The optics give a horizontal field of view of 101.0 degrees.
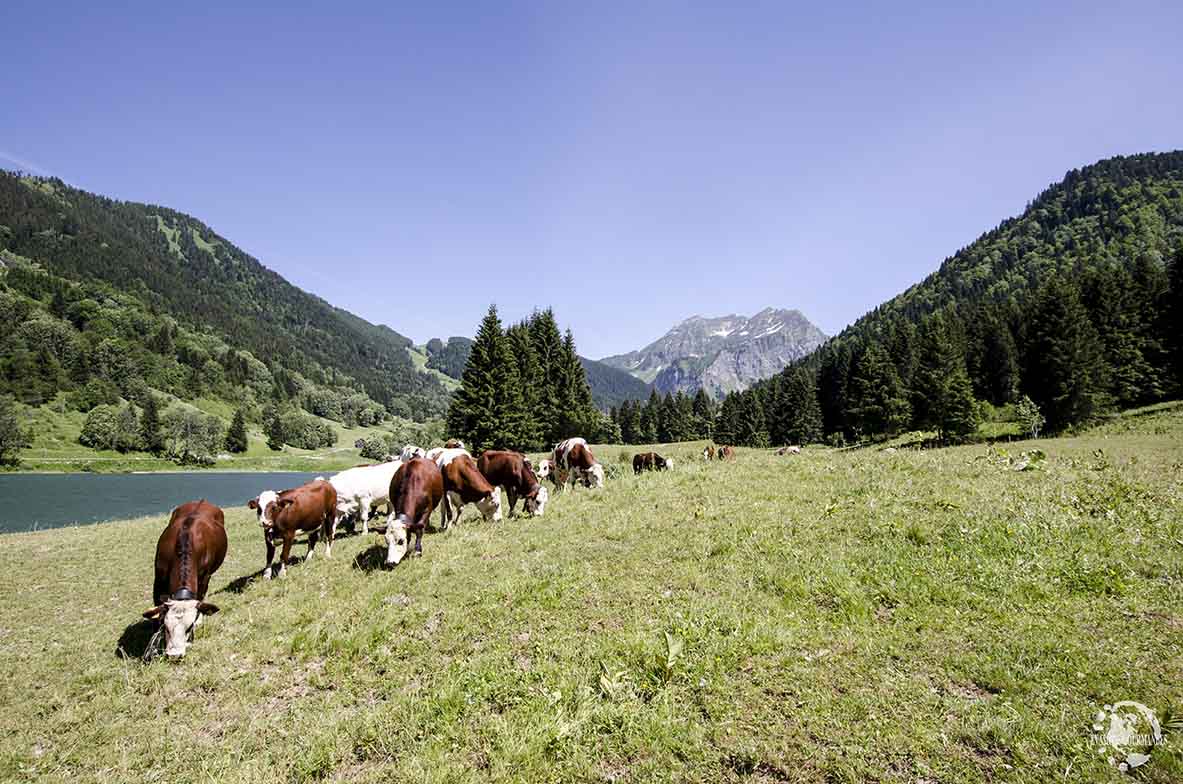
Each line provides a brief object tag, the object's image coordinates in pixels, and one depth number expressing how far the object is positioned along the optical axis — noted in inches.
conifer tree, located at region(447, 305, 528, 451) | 1877.5
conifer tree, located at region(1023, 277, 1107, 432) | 1813.5
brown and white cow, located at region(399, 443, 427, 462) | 797.9
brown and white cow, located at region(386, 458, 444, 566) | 413.7
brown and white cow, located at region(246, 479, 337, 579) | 453.7
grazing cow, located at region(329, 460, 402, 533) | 604.1
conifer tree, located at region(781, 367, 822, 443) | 3319.4
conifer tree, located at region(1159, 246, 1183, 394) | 2004.2
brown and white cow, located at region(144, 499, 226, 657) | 301.4
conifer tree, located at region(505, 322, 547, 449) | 2015.3
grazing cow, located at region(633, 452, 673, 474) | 1036.7
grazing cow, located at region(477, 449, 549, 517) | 569.0
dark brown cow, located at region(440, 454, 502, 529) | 535.8
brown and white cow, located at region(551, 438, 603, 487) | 746.2
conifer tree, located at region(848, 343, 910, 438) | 2439.7
